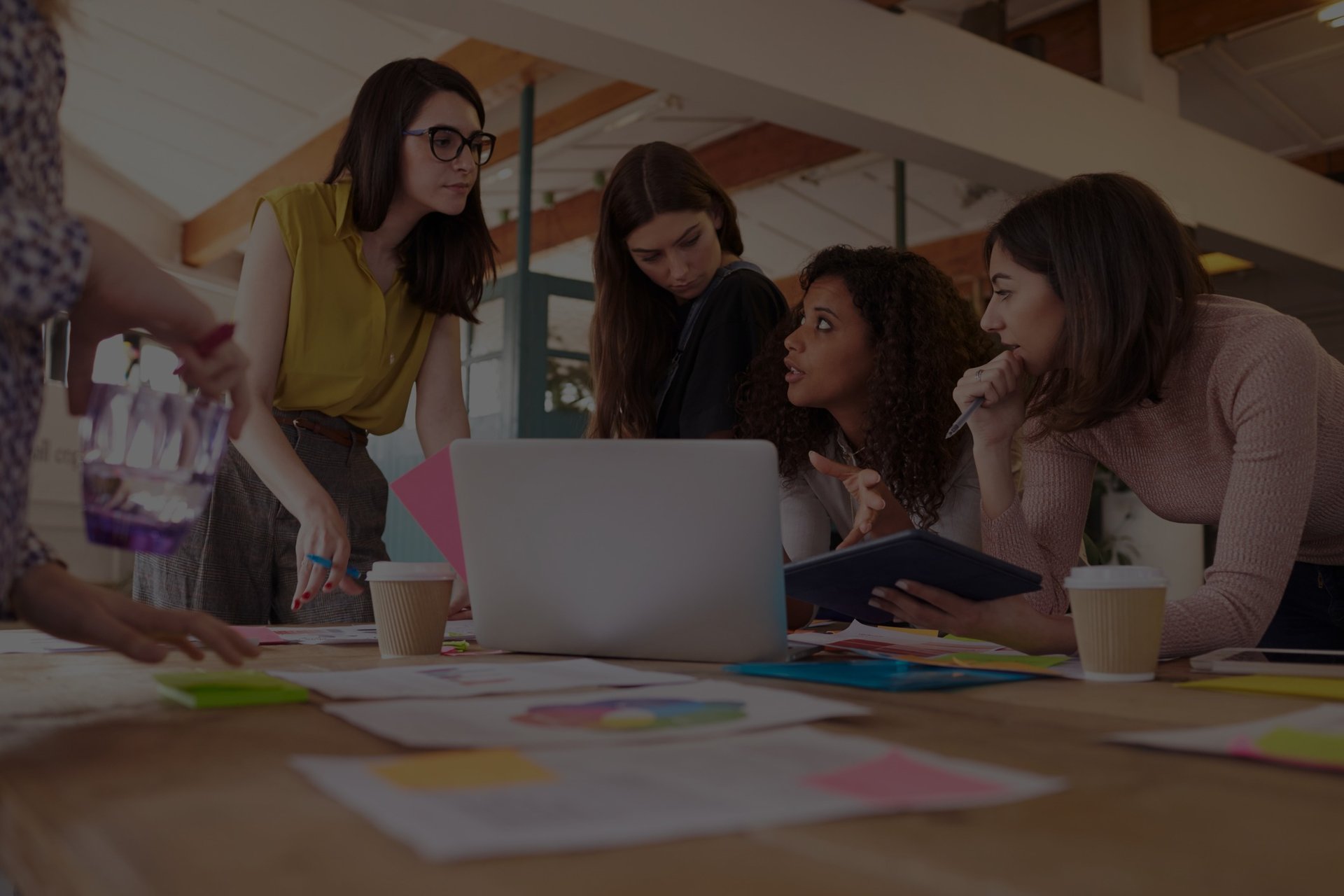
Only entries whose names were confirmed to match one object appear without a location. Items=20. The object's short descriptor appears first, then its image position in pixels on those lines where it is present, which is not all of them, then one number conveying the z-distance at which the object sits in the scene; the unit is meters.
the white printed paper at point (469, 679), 0.78
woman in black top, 2.03
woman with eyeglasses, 1.67
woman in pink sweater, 1.18
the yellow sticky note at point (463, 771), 0.47
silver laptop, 0.99
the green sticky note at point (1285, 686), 0.80
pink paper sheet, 1.28
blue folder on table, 0.84
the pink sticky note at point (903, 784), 0.45
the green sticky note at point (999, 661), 1.03
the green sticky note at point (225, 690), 0.72
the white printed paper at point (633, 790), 0.40
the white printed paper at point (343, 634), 1.28
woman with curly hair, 1.91
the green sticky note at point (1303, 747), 0.54
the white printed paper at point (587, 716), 0.59
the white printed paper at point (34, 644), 1.14
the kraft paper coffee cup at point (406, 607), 1.11
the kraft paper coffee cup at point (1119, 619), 0.92
